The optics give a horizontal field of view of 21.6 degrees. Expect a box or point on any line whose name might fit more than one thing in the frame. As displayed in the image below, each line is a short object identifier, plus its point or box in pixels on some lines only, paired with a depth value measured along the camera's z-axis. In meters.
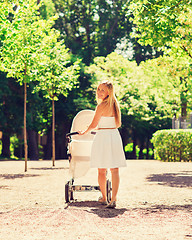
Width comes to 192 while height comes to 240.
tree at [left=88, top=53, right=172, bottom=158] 36.91
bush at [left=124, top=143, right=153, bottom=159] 43.88
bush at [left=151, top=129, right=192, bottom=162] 24.45
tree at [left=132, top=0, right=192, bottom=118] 11.24
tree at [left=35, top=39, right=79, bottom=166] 19.27
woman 7.72
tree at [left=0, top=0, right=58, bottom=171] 15.47
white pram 8.33
